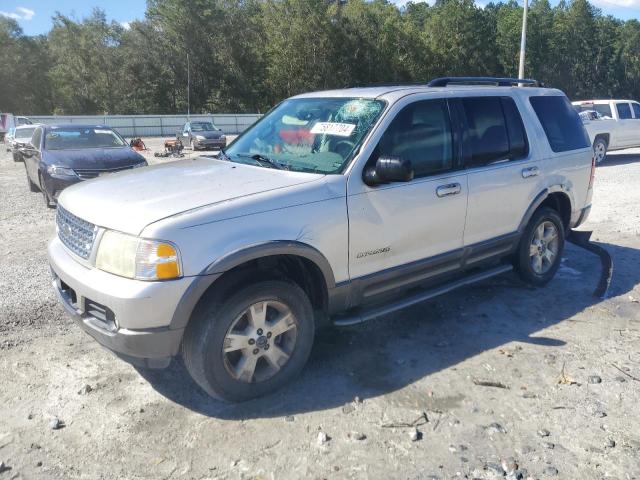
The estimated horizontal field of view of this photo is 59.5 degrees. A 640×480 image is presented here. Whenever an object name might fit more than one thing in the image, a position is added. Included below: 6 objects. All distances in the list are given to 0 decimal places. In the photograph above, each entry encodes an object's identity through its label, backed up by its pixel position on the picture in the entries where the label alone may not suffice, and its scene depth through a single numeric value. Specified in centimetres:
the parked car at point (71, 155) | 936
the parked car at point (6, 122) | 3231
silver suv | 315
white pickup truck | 1560
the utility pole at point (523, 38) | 2552
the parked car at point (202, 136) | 2534
